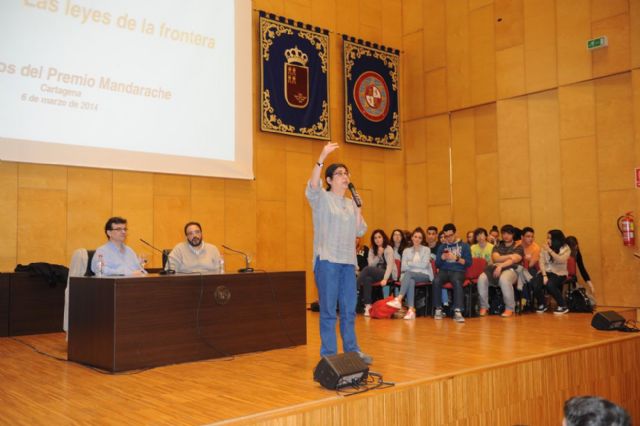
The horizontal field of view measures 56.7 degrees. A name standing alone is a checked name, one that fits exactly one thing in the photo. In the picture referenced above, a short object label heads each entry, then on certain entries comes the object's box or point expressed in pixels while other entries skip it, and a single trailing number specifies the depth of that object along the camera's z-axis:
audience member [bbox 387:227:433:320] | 6.86
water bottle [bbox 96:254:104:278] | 4.61
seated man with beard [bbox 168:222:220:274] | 5.04
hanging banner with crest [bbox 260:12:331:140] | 8.45
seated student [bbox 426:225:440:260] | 7.91
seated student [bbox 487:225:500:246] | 7.89
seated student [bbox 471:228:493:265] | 7.52
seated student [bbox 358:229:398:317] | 7.15
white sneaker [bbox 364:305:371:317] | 7.10
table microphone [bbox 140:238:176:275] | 4.52
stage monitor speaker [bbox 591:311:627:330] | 5.22
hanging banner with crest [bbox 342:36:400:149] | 9.46
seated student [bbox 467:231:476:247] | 8.17
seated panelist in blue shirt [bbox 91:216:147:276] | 4.91
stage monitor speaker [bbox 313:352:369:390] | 3.19
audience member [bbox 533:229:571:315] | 6.87
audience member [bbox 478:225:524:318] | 6.86
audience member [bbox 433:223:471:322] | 6.63
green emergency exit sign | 7.59
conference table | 4.02
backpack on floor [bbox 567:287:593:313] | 6.88
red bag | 6.81
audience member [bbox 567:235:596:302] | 7.14
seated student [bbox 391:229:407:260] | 7.41
